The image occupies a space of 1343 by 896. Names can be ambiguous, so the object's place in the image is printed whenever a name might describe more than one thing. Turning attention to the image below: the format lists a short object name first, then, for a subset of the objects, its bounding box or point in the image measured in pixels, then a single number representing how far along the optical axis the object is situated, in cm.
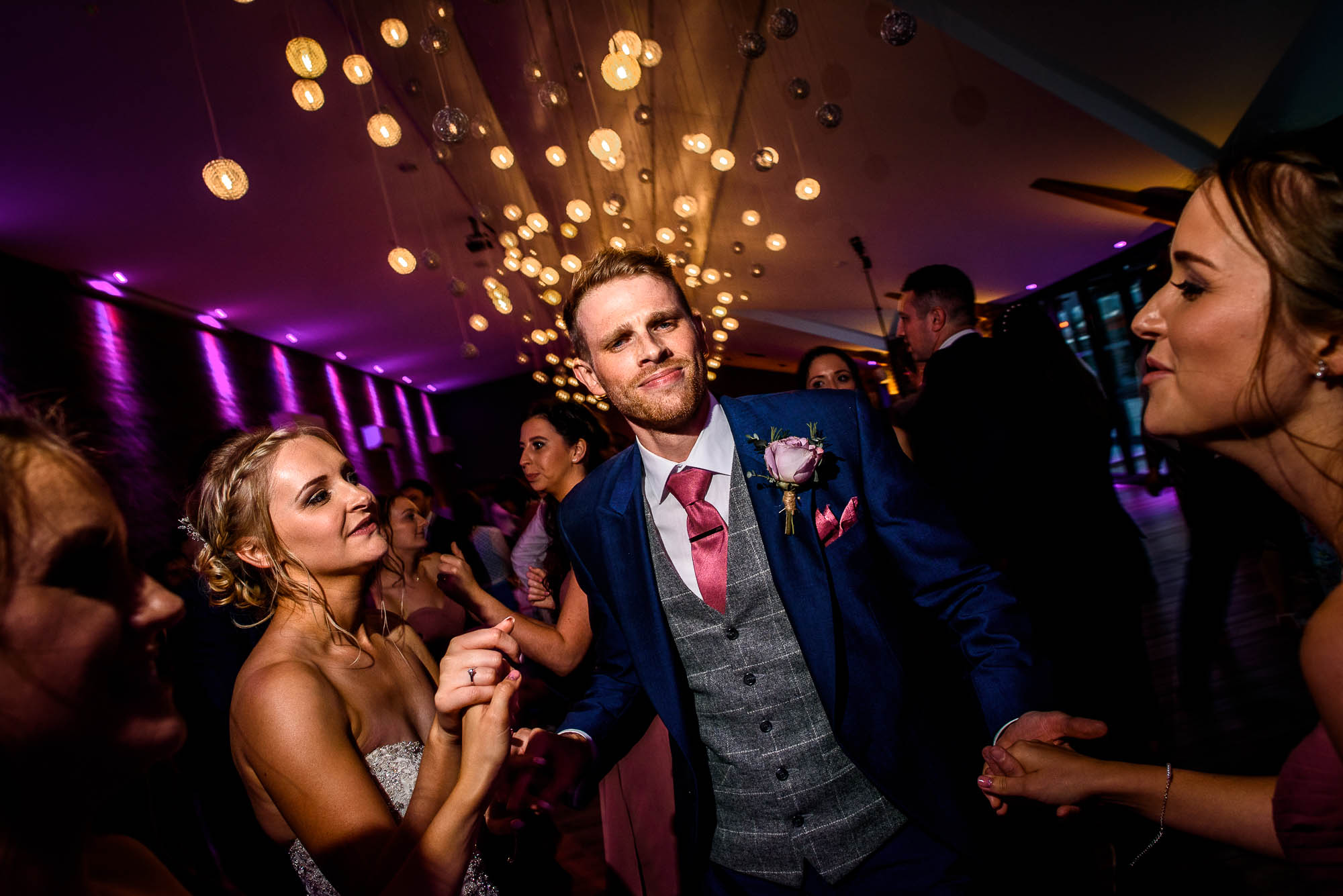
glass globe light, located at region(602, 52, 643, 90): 297
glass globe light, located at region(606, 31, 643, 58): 303
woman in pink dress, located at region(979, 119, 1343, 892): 90
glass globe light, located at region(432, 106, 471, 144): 330
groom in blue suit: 144
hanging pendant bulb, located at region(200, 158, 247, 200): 277
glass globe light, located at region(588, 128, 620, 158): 353
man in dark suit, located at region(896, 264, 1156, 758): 255
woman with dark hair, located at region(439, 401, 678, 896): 191
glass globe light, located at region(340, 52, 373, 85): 307
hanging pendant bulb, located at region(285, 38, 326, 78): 278
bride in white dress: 117
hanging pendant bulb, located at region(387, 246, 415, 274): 406
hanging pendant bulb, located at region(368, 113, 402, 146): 325
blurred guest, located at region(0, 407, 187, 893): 68
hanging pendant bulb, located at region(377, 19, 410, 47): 318
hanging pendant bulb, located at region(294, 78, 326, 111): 282
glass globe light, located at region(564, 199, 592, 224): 536
